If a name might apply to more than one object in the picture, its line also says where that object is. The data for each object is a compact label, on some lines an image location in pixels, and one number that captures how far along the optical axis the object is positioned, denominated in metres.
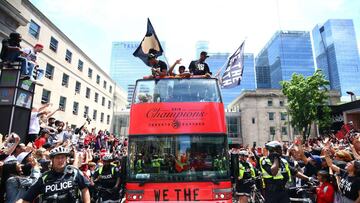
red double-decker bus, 5.83
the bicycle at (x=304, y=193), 6.40
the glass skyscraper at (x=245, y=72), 130.12
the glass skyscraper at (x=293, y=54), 123.62
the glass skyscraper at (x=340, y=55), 160.75
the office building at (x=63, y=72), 22.09
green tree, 37.69
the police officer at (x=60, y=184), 3.71
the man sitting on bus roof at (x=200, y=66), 8.70
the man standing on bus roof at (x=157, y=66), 7.76
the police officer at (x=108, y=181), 7.37
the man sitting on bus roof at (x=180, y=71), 7.43
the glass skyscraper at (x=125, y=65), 175.88
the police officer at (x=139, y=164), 6.21
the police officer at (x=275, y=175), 5.39
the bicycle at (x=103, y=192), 7.31
